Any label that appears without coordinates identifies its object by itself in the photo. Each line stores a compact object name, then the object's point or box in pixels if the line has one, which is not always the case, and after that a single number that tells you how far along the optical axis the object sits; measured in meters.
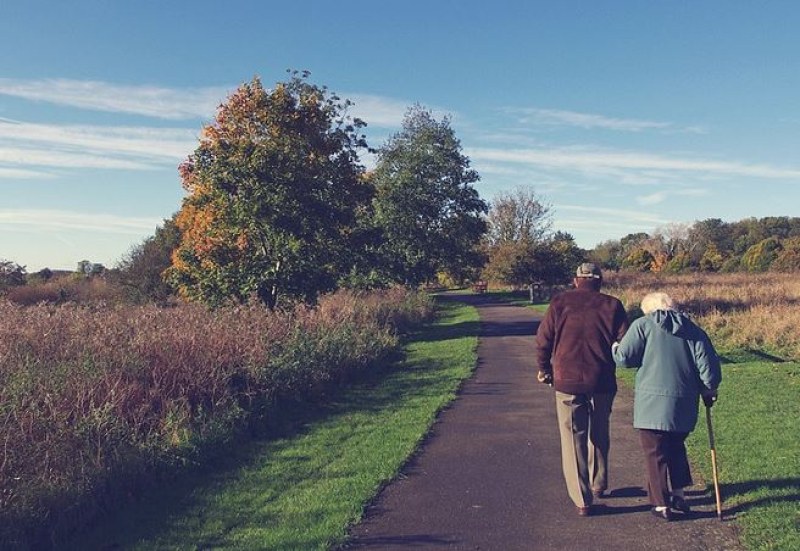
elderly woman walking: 5.48
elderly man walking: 5.74
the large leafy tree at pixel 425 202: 36.97
